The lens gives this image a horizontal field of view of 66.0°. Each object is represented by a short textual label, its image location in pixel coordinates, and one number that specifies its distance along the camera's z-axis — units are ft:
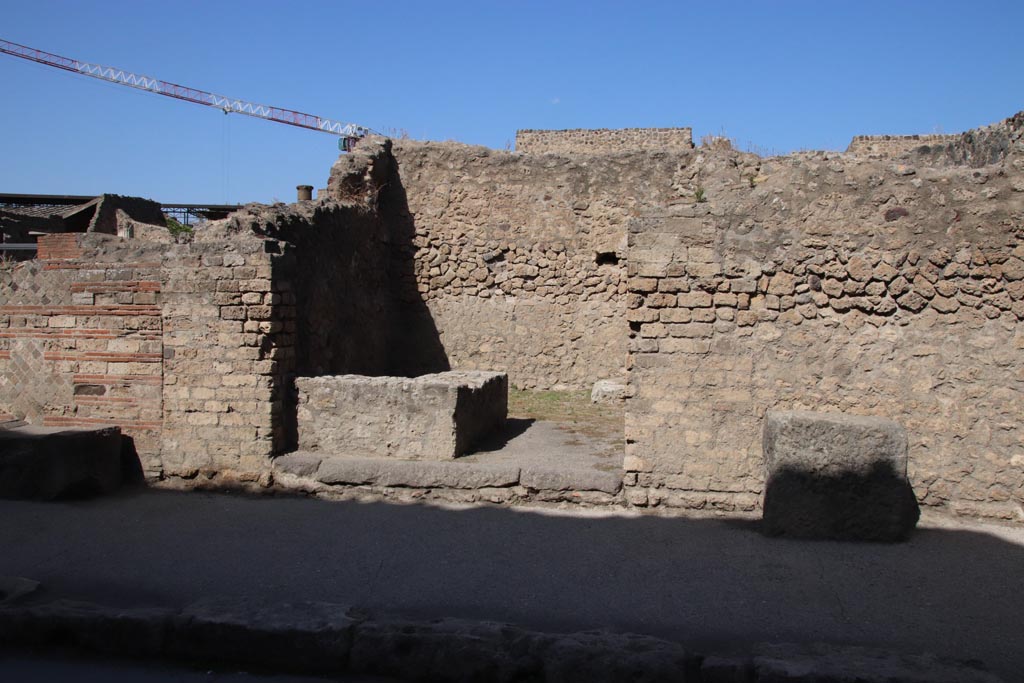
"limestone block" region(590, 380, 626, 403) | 32.53
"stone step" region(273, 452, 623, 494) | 19.27
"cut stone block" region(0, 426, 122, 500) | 20.56
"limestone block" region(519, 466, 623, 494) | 19.06
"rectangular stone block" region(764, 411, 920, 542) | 16.20
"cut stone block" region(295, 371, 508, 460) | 21.44
